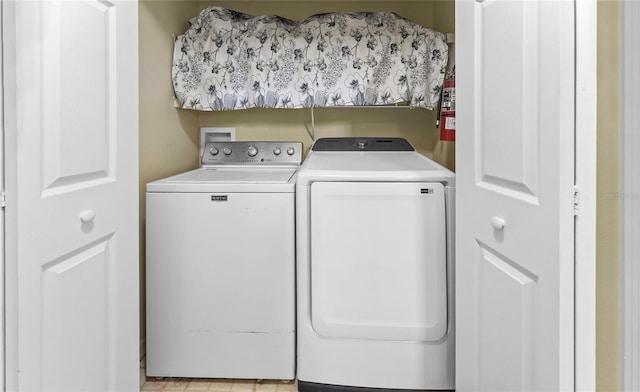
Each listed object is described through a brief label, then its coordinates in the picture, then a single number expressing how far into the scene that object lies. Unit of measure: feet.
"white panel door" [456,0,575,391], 2.89
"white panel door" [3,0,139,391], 3.05
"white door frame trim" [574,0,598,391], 2.76
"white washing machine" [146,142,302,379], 6.18
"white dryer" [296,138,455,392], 5.74
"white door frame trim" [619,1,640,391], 2.51
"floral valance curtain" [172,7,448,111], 8.15
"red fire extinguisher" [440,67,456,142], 6.91
